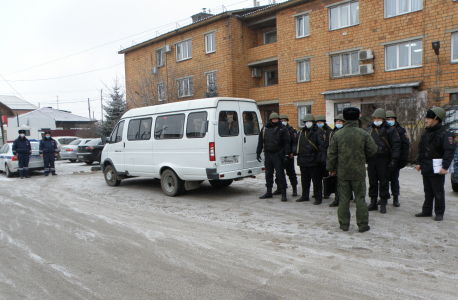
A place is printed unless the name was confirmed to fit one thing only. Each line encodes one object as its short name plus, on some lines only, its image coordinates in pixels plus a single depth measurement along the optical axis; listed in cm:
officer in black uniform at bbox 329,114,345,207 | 729
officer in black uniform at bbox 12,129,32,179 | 1391
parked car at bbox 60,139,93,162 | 2150
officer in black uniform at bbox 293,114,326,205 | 755
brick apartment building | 1711
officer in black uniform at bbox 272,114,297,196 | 817
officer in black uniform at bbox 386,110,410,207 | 664
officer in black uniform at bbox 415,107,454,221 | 575
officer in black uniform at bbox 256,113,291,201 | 796
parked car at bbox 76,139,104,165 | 1909
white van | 803
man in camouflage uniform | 543
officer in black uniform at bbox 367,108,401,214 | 655
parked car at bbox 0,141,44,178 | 1446
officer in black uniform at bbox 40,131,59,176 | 1452
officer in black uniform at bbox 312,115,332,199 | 776
